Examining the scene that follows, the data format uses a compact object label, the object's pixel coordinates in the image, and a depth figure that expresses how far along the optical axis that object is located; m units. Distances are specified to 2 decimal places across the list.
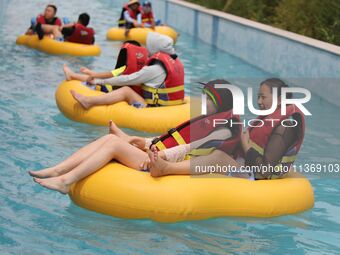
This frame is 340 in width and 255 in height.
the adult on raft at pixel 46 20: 22.29
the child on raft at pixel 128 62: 13.96
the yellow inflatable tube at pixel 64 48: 21.63
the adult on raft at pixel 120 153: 9.08
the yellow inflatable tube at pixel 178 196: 8.89
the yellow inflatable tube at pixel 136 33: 25.61
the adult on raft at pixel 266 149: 9.15
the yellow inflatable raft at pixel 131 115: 13.20
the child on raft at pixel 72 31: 21.78
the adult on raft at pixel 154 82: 13.28
